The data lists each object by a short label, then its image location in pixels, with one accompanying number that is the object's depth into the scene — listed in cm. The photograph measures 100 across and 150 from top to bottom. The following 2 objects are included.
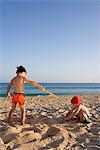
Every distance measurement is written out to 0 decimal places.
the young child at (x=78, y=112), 308
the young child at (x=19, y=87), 305
